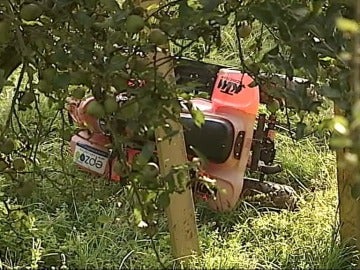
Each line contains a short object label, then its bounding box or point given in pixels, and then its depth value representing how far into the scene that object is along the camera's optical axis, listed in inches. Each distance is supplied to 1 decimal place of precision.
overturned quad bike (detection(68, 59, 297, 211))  236.5
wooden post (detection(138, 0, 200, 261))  181.9
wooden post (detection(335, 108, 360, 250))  190.9
